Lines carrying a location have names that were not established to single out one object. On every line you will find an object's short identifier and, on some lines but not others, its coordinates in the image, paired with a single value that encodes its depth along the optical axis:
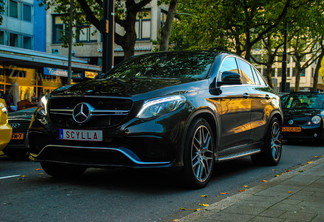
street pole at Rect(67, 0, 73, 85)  21.87
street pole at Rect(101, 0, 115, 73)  10.34
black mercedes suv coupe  4.65
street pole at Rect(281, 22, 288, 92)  25.75
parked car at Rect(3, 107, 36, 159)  8.42
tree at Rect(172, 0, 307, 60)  23.23
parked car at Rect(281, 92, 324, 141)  12.16
